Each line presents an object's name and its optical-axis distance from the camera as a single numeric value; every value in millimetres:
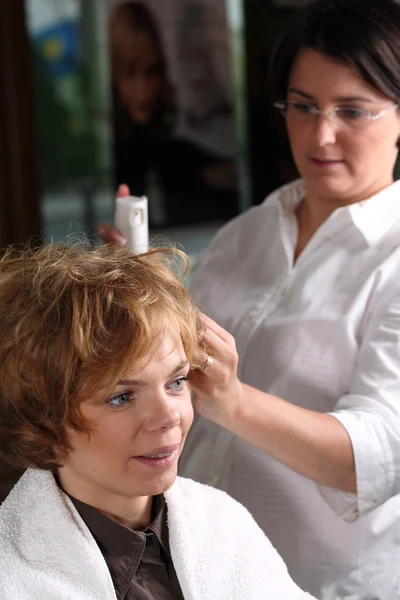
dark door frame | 2675
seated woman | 1076
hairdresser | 1290
